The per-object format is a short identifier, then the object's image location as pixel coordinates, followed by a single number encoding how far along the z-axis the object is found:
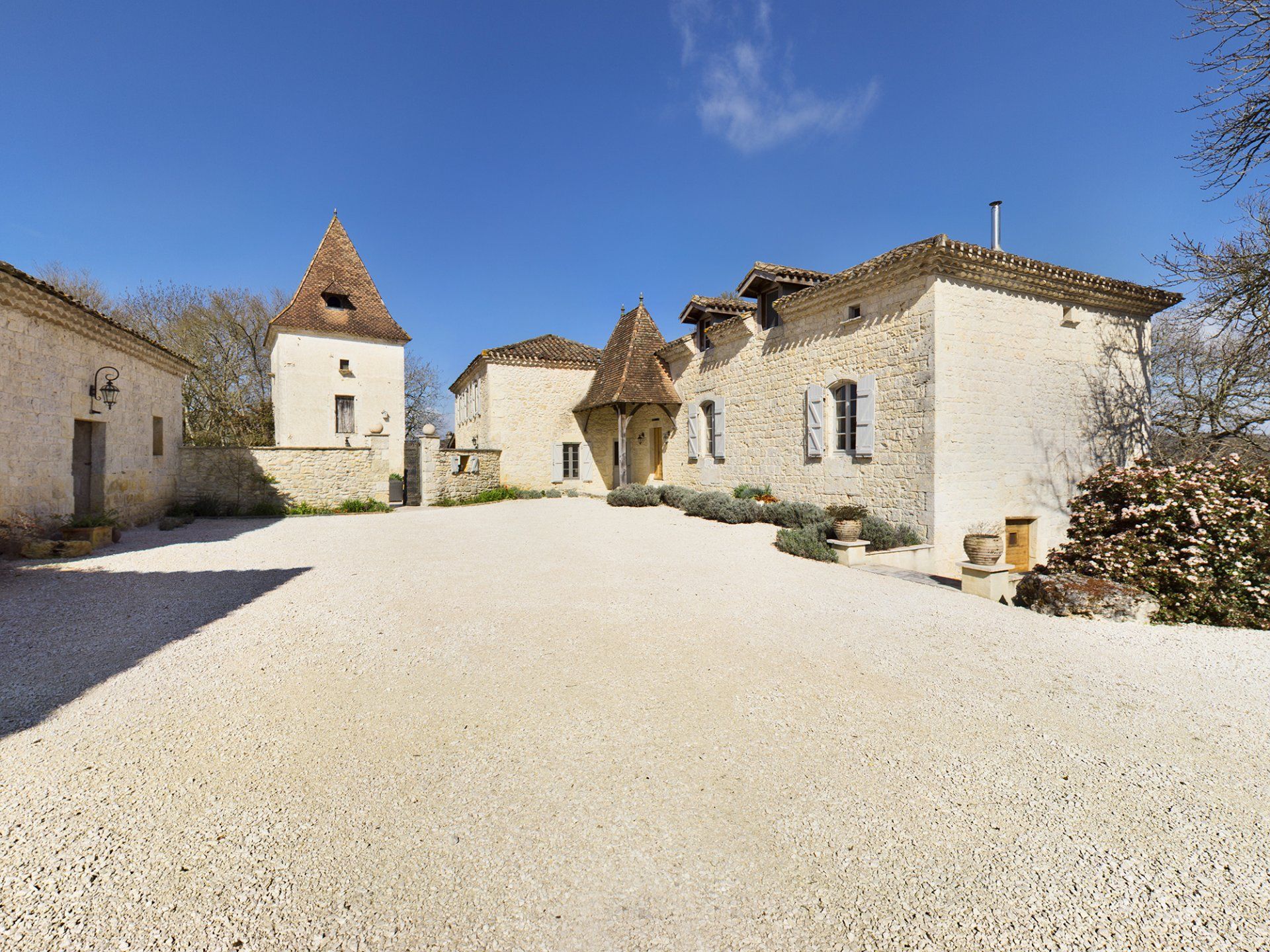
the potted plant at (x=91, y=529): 7.55
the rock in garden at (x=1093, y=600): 5.39
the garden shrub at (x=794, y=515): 10.27
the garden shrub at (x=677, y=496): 13.86
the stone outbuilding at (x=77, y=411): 7.16
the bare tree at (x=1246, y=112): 6.51
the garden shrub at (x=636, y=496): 15.14
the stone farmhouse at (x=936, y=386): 9.28
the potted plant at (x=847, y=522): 8.11
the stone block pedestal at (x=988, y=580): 6.41
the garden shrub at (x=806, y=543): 8.17
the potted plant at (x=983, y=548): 6.66
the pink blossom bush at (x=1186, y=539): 5.44
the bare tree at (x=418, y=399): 29.95
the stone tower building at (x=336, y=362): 17.73
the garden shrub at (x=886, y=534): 9.01
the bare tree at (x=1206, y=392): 10.11
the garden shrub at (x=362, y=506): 13.95
